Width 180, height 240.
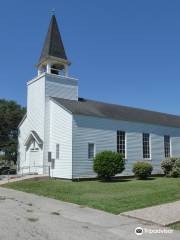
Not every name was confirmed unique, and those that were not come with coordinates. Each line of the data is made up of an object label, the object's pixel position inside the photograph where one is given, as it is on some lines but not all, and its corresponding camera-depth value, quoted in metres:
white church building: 25.23
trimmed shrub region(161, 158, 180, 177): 27.06
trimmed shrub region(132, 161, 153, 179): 25.38
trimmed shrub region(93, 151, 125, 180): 23.45
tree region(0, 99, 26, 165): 42.78
